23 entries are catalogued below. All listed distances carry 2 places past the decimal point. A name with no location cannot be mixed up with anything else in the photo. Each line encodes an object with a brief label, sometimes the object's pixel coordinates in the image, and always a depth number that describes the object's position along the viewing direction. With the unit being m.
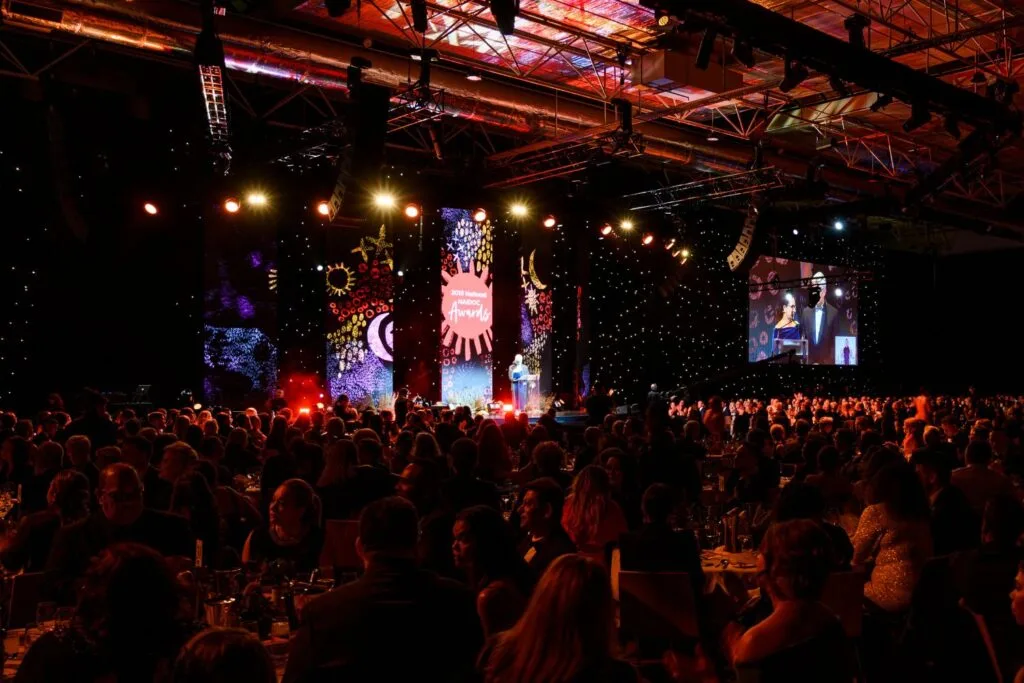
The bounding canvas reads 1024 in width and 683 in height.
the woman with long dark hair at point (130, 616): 2.12
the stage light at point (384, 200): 14.83
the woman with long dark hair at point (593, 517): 4.66
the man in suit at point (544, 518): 4.12
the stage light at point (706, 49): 7.56
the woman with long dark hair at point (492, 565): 3.07
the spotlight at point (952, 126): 9.69
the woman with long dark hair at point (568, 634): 2.15
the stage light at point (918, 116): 9.21
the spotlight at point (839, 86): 8.60
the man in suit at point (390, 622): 2.54
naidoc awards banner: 17.53
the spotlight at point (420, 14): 7.53
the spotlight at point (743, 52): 7.75
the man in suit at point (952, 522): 5.10
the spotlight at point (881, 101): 9.37
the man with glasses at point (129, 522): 3.87
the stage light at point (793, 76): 8.35
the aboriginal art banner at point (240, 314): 14.59
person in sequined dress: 4.38
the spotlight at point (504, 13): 7.21
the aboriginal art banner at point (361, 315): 16.00
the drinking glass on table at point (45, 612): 3.22
